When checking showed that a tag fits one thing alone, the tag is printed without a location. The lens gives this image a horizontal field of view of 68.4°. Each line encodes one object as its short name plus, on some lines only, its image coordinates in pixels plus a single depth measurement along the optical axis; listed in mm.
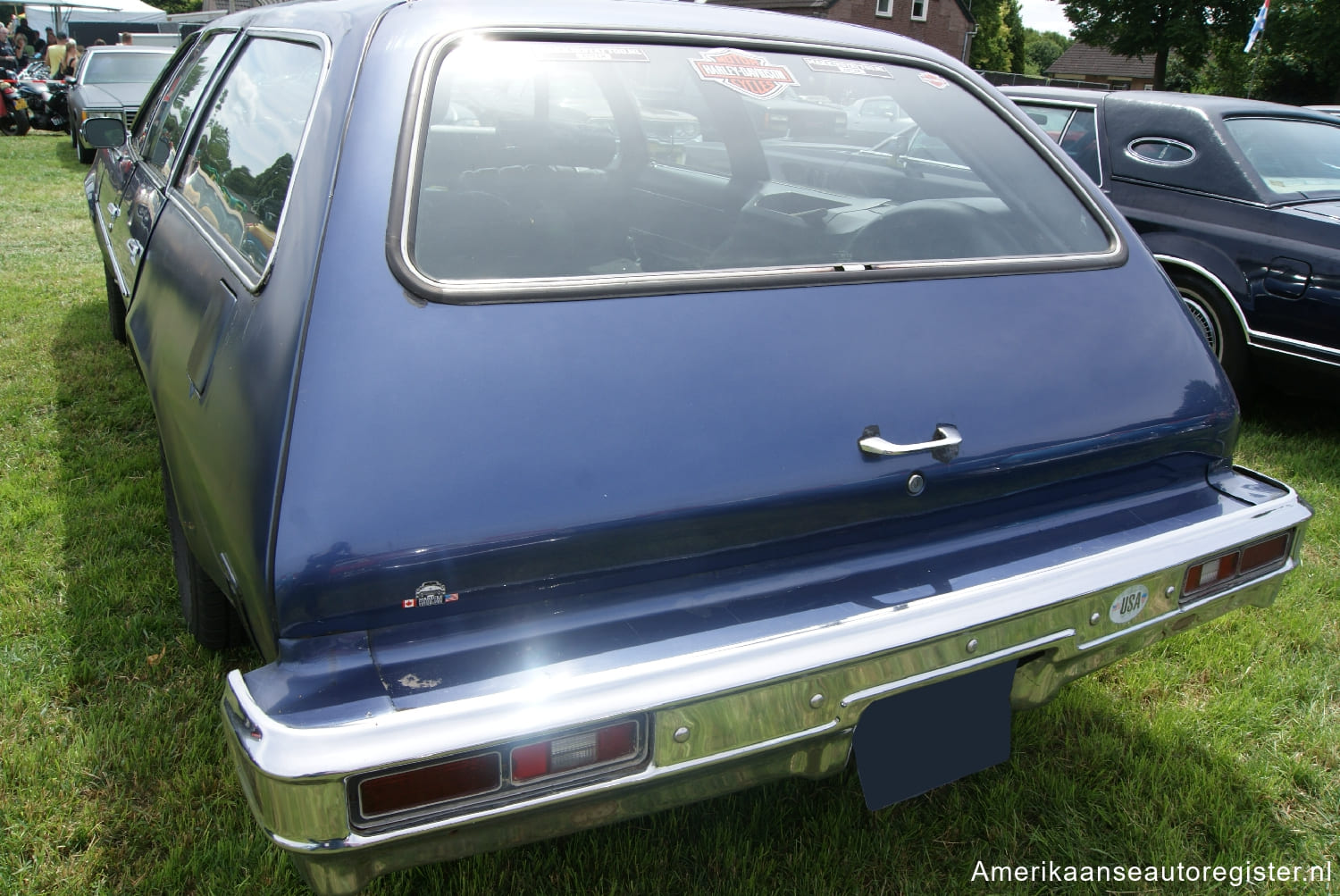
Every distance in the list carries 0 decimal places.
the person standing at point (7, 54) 16220
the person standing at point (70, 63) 15430
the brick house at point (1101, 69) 47500
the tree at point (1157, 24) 30453
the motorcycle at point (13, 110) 14250
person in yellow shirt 15562
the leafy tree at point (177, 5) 50906
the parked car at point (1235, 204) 4086
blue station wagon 1319
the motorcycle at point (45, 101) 14719
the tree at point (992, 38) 52250
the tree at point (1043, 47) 86188
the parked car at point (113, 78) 10227
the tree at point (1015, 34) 56469
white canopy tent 21375
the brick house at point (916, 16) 37031
